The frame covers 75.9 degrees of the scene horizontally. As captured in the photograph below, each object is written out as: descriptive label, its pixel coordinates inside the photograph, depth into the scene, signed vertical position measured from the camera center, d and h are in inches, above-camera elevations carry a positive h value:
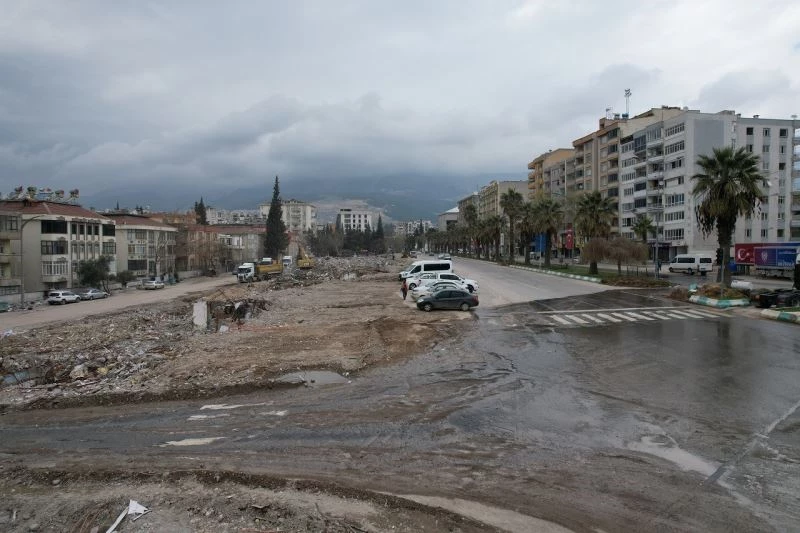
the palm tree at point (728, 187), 1273.4 +137.2
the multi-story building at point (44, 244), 2081.7 +13.0
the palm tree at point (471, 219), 4946.9 +248.0
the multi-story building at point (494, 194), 6599.4 +672.8
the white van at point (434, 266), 1804.9 -78.2
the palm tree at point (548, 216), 2677.2 +141.7
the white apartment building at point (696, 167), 2805.1 +438.3
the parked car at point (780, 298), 1068.7 -118.7
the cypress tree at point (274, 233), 4847.4 +115.1
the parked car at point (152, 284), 2669.8 -200.0
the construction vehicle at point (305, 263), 3644.2 -129.2
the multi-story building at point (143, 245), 3075.8 +6.6
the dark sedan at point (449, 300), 1163.9 -127.7
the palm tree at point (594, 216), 2192.4 +114.7
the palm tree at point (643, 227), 2810.0 +84.2
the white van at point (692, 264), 2378.2 -102.5
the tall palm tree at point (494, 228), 3968.8 +125.8
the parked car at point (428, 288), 1235.2 -114.3
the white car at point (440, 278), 1421.5 -104.5
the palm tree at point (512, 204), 3307.1 +256.5
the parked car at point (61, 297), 1980.8 -197.8
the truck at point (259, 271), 2957.7 -154.5
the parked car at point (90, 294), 2190.7 -204.5
